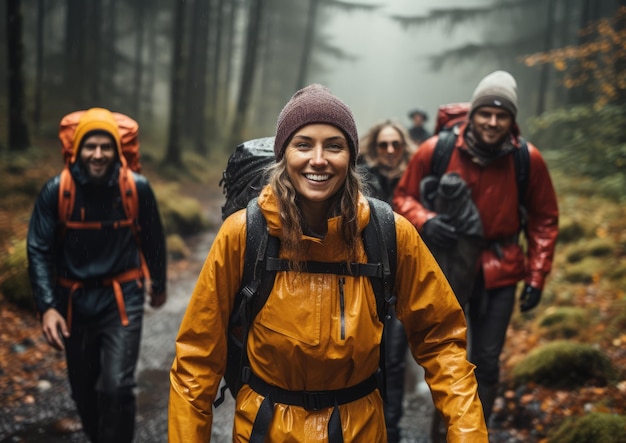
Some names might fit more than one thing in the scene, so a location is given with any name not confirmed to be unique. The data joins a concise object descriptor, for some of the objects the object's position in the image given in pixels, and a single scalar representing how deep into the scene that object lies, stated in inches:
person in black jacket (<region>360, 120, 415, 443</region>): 197.8
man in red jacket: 164.7
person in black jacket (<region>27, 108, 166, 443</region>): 160.2
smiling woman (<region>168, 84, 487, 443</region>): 89.0
